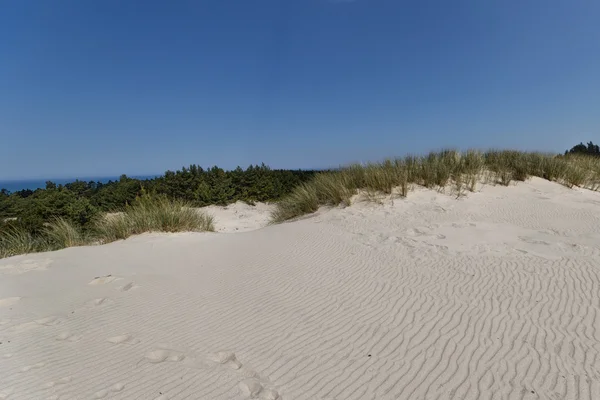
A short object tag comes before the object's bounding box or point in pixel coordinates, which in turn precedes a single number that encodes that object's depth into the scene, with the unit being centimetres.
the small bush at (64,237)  682
